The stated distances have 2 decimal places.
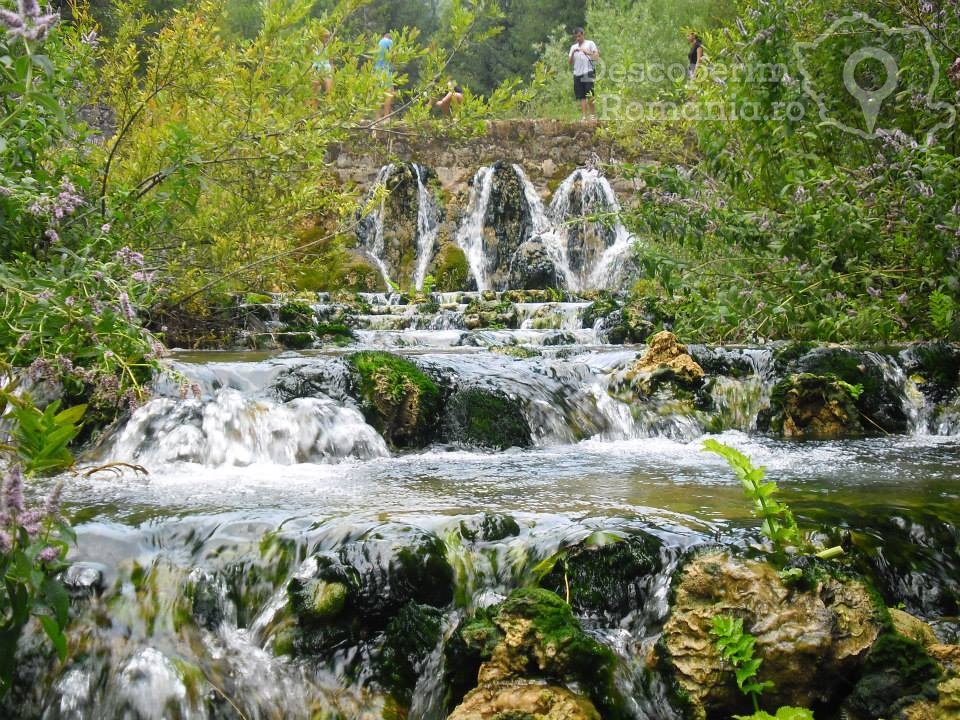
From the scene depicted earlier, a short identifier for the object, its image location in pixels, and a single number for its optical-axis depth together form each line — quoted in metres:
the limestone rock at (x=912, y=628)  3.12
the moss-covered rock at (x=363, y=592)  3.41
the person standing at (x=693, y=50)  18.08
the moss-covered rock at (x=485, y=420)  6.59
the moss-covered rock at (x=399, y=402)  6.52
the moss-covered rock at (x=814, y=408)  6.99
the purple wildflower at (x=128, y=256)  3.57
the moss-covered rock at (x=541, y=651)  2.95
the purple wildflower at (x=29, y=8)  2.39
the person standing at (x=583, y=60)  19.80
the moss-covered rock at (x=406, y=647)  3.27
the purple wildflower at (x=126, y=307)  3.19
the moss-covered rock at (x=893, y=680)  2.88
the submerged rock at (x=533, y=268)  15.86
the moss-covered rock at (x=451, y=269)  16.33
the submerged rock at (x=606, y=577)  3.43
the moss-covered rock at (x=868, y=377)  7.07
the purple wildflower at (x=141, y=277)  3.79
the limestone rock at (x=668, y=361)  7.41
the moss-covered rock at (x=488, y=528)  3.71
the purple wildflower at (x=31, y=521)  2.18
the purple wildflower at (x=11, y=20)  2.29
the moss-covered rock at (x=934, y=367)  7.12
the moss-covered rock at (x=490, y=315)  11.81
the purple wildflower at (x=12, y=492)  2.06
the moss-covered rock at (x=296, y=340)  9.80
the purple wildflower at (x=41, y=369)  3.36
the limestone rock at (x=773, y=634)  3.01
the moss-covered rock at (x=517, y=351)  8.39
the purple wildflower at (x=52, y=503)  2.12
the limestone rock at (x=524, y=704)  2.79
